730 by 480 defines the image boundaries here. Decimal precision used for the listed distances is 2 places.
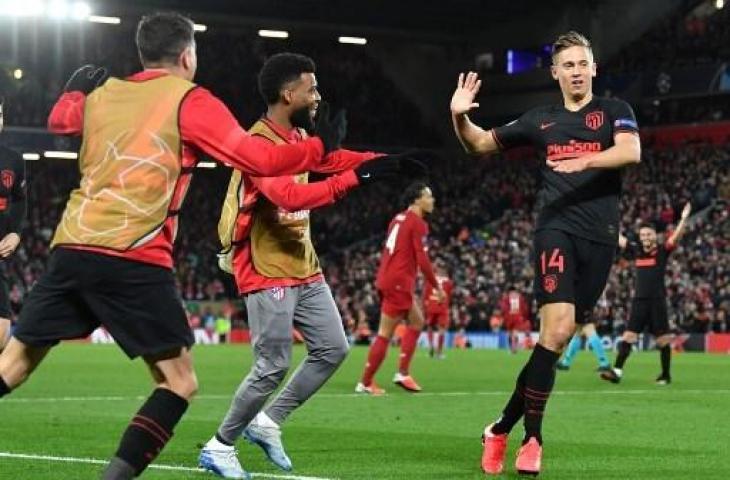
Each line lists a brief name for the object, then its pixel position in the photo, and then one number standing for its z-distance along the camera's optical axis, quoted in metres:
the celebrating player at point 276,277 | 8.53
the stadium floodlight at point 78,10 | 40.97
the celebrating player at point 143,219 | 6.13
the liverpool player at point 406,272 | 17.42
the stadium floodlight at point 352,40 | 53.78
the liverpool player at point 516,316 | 35.53
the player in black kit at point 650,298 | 19.53
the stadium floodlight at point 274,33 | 51.62
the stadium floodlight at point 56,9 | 39.94
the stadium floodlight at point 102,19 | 47.19
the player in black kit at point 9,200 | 11.93
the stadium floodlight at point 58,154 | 47.72
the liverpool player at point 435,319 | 29.36
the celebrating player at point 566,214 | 8.56
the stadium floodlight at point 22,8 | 38.84
